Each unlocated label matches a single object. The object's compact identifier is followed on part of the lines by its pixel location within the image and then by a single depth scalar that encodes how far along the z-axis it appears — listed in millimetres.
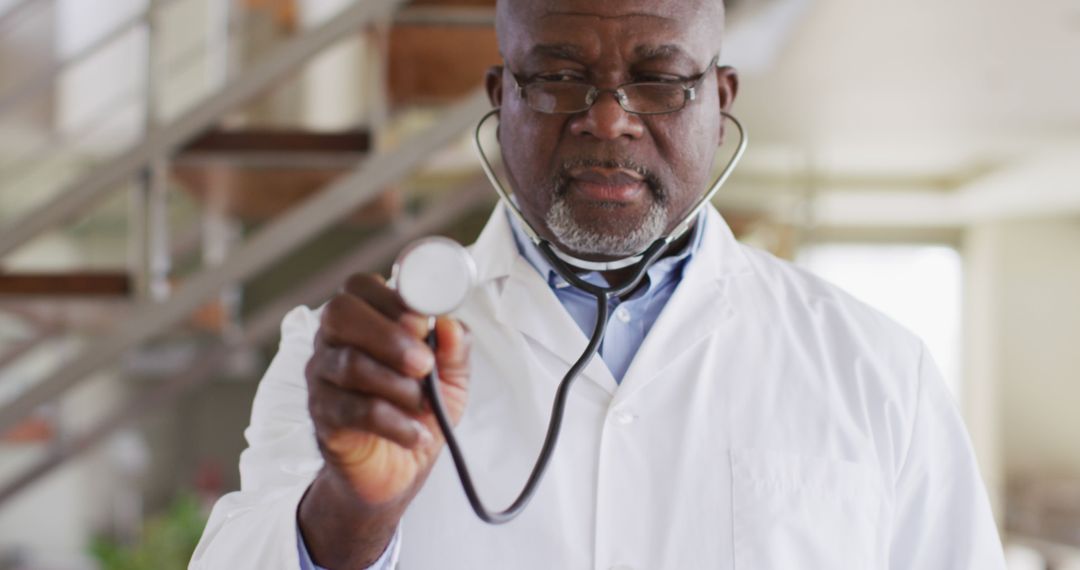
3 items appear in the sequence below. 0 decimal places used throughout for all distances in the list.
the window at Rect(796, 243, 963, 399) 8039
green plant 3631
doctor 976
